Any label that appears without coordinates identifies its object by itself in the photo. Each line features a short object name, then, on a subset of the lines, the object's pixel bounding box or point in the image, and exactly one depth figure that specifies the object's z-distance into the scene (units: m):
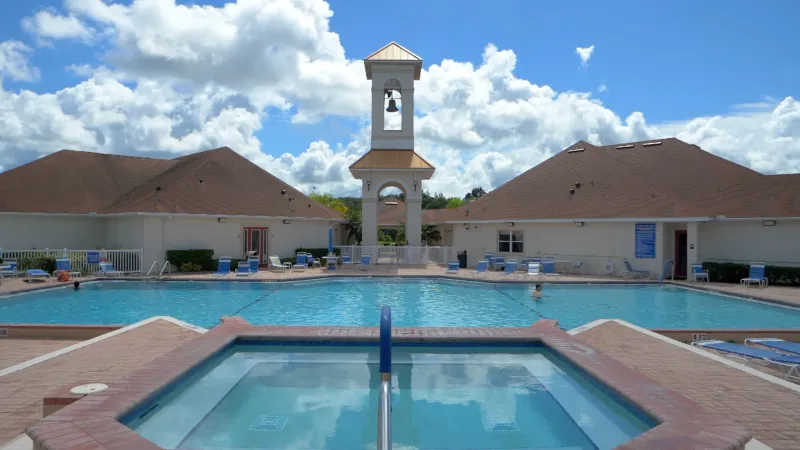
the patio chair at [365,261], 24.62
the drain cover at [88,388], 5.29
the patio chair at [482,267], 23.47
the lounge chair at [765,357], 7.38
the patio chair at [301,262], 24.30
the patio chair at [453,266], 23.08
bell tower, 26.53
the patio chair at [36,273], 19.62
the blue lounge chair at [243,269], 21.77
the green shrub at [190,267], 23.42
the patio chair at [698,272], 20.94
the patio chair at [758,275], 19.65
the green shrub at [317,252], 28.21
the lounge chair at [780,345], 7.89
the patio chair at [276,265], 23.86
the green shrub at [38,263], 21.88
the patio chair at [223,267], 22.41
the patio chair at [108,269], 21.22
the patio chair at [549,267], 22.75
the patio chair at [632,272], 22.58
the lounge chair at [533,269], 22.60
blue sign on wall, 22.59
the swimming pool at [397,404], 5.54
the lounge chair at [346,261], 26.34
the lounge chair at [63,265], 20.64
